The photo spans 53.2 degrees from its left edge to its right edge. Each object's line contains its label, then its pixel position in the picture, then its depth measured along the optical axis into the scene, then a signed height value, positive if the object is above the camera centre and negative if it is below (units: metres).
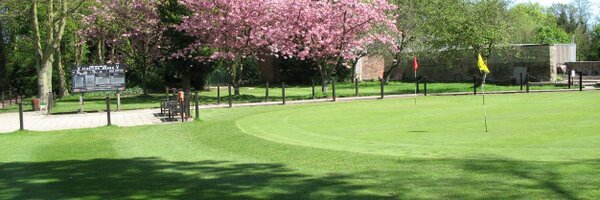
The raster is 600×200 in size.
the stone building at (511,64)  39.50 +1.00
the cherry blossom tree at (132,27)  36.75 +3.71
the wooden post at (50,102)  26.72 -0.78
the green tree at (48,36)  30.80 +2.66
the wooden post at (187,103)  19.34 -0.68
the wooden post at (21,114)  17.17 -0.83
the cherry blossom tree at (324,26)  32.47 +3.00
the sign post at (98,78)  25.17 +0.26
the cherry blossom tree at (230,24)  31.72 +3.09
